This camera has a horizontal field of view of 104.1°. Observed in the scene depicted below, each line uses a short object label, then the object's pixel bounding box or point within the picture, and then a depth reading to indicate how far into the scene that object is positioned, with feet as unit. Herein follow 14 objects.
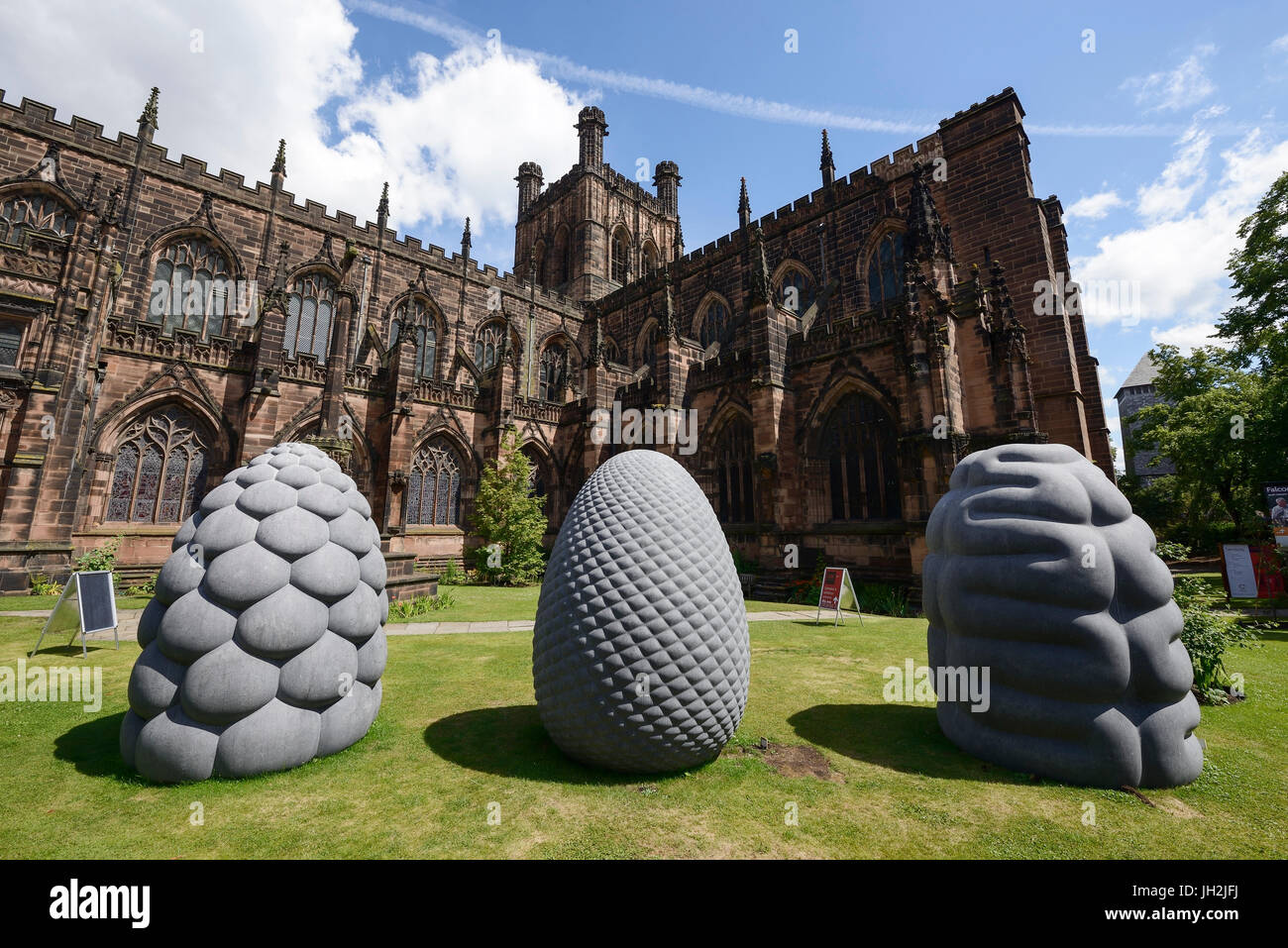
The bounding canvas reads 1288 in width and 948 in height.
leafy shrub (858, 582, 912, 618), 42.08
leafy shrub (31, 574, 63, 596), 42.80
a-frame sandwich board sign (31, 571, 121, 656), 24.67
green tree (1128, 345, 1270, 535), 63.57
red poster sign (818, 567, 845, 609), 36.99
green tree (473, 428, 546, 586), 61.57
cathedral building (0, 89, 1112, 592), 45.24
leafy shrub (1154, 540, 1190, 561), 18.04
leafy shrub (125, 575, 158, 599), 46.47
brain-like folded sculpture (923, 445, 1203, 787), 12.09
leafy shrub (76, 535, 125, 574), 33.76
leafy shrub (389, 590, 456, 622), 37.85
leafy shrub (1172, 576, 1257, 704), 17.49
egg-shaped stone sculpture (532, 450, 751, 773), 11.88
